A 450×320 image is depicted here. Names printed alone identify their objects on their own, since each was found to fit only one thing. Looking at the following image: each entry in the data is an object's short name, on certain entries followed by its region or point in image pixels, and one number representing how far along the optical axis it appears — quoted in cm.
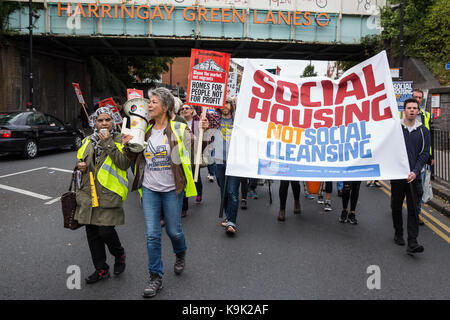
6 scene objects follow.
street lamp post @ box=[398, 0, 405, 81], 1800
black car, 1270
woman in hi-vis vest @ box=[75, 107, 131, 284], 382
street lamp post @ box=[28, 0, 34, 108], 2094
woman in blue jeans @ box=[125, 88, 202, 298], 377
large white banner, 488
